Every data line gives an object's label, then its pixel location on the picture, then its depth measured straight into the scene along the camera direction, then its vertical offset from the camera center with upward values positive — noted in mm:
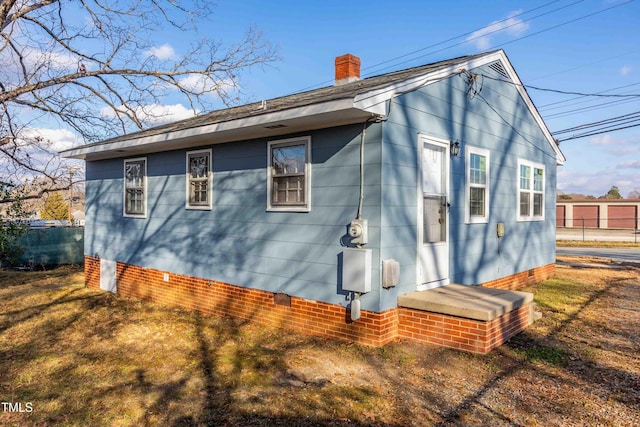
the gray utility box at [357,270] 5441 -772
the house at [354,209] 5570 +22
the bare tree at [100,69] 8633 +3221
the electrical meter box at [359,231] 5477 -265
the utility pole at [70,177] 11008 +928
